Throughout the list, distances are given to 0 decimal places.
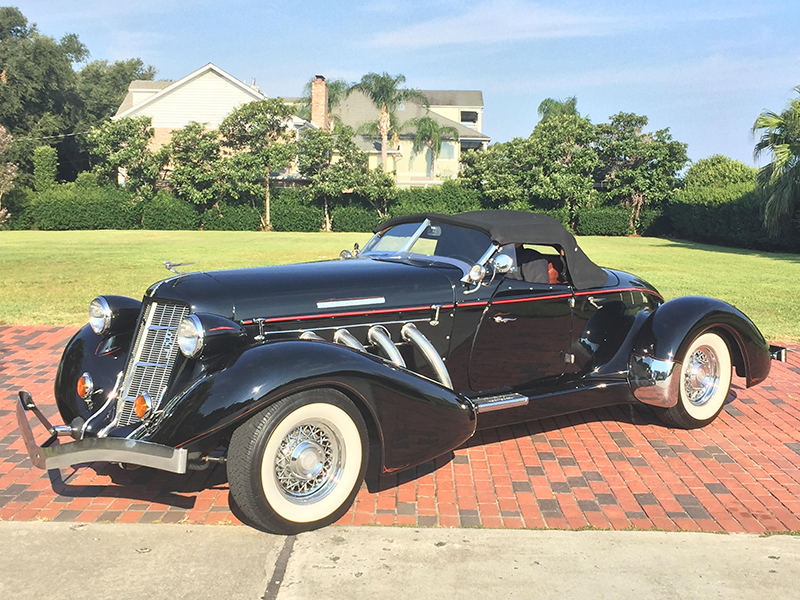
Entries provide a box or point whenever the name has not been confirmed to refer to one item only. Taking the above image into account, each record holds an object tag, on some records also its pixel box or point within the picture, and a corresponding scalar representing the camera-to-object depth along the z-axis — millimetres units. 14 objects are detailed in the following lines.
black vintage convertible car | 3553
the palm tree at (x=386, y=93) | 45156
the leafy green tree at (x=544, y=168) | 38156
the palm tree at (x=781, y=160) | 23500
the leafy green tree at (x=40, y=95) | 45312
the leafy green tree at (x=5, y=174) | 35628
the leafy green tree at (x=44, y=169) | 38812
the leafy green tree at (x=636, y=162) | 37188
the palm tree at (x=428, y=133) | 48250
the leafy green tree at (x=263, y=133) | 37625
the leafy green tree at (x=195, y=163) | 37125
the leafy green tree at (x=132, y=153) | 37219
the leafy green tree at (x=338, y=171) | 37625
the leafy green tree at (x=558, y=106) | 50909
